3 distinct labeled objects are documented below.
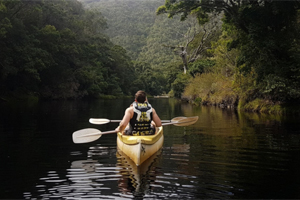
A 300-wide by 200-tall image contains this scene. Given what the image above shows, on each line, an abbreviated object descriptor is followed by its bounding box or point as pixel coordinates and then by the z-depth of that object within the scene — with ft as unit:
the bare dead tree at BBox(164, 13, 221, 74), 151.11
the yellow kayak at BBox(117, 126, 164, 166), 21.48
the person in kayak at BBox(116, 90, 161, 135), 24.09
